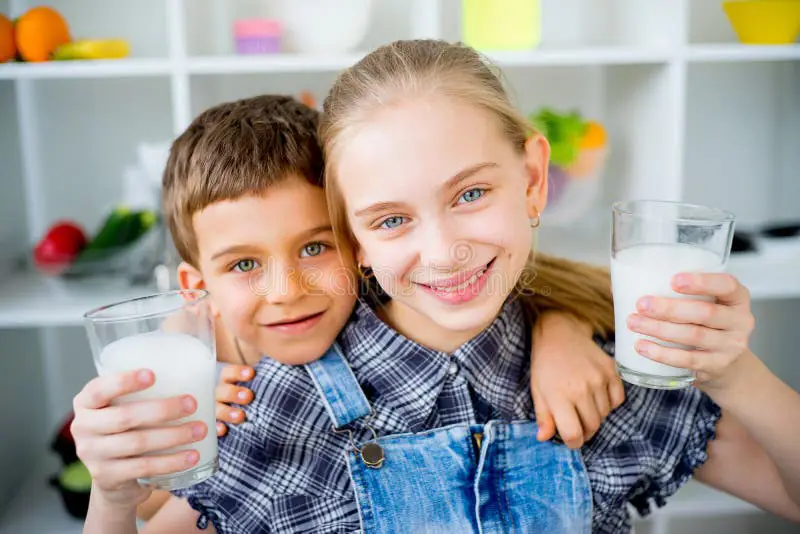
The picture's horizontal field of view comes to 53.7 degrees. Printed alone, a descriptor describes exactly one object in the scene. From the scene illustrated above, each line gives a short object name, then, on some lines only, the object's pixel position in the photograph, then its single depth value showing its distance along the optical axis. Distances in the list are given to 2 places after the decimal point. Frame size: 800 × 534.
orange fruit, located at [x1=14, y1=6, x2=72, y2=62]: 1.75
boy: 1.03
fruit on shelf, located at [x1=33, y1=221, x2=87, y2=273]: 1.88
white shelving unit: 1.81
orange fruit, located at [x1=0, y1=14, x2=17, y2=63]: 1.74
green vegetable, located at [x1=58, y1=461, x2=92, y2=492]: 1.91
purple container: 1.80
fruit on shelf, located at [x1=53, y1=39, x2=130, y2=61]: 1.76
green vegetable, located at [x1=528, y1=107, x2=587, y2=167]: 1.88
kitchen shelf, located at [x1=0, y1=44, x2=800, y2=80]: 1.71
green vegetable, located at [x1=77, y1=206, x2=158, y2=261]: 1.87
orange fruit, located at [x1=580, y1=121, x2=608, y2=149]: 1.92
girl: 0.92
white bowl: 1.76
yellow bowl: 1.83
